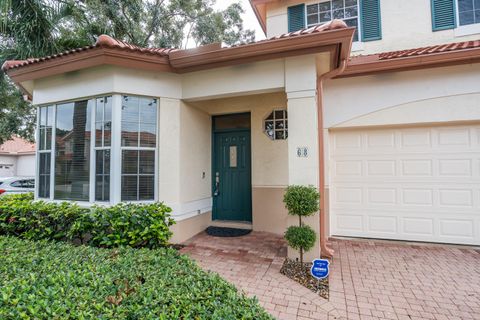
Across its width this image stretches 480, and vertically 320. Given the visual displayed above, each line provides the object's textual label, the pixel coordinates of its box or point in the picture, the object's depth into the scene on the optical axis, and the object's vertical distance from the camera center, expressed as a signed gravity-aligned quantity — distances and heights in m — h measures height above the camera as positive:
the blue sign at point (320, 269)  3.29 -1.38
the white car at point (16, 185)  9.52 -0.58
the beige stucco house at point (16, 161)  19.45 +0.73
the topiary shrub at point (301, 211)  3.70 -0.67
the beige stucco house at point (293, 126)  4.29 +0.84
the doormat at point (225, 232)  5.48 -1.47
